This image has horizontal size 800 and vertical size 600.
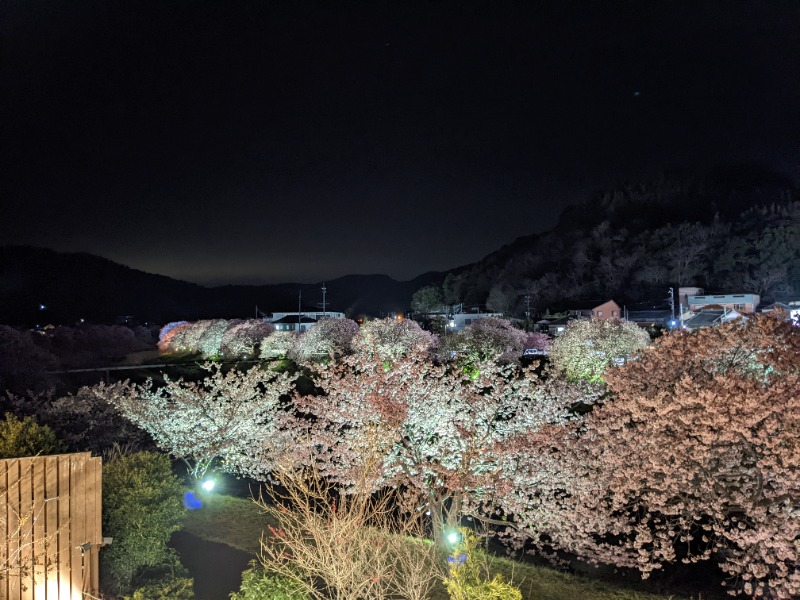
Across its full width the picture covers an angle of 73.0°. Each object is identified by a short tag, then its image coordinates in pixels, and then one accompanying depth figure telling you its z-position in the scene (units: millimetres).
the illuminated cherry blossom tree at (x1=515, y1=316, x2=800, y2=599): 7367
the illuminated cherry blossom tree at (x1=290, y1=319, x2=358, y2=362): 33250
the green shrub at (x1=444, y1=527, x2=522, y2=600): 5855
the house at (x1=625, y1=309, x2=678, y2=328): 43500
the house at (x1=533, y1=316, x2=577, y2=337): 45184
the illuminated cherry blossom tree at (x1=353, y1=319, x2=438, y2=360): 29328
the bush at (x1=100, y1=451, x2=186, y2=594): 7445
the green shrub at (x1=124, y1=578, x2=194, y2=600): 7082
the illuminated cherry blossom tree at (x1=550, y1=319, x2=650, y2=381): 23641
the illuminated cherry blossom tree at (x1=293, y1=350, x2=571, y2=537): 8938
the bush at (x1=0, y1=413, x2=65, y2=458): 7051
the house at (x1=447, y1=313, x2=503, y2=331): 53747
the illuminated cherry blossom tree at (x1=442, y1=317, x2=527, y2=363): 28109
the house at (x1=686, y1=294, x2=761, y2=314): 43594
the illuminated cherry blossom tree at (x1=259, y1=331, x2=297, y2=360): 36156
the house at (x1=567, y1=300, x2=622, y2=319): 46938
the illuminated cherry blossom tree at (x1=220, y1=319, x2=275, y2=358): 39781
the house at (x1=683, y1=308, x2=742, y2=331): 39109
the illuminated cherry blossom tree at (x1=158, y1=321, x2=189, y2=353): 48188
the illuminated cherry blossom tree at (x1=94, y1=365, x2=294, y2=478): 13016
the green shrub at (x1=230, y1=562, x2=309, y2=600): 6457
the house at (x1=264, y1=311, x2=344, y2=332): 58094
